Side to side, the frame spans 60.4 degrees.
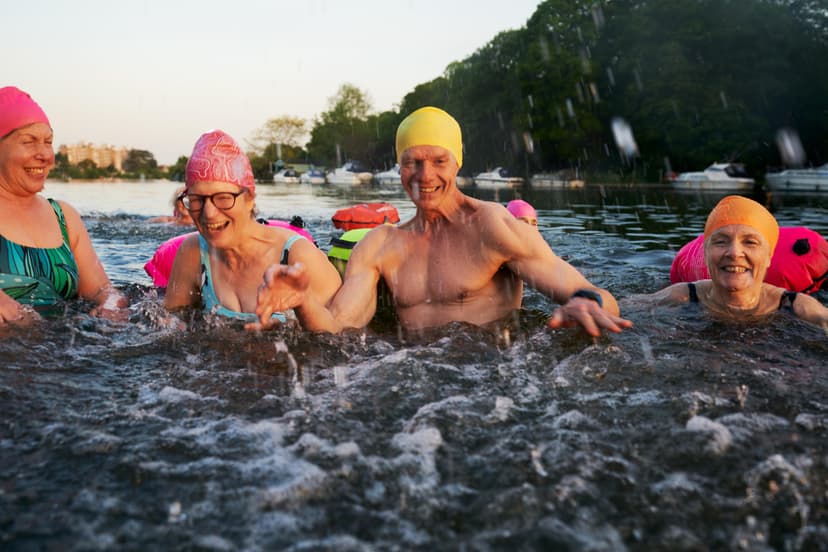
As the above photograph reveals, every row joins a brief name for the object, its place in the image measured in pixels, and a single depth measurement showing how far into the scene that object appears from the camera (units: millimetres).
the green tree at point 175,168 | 132575
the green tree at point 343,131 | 117000
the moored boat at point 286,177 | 95506
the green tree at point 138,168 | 137375
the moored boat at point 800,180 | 41094
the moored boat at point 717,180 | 41897
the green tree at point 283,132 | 140500
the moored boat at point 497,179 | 61594
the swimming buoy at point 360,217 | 10547
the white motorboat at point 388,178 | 82200
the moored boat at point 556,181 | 51759
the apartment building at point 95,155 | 138500
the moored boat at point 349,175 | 88312
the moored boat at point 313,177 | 93375
